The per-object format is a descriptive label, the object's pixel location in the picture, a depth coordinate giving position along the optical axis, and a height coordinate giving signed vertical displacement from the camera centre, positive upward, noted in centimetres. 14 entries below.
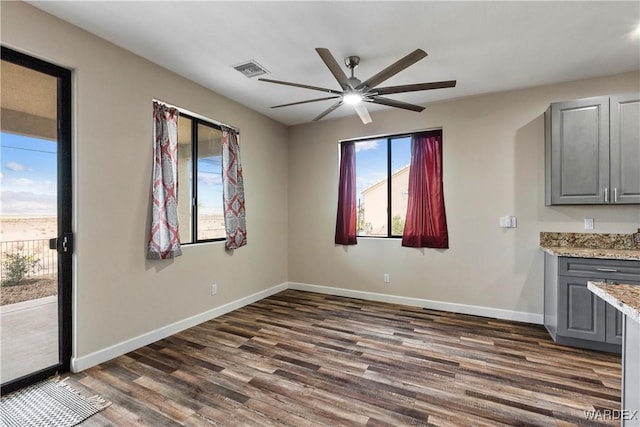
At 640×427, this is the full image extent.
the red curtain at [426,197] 401 +20
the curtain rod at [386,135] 410 +112
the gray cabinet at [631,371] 120 -68
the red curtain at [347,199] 462 +19
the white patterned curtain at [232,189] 385 +28
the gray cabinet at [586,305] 269 -88
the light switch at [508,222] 362 -13
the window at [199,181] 344 +36
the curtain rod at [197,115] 315 +113
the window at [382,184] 436 +41
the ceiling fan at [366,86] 217 +107
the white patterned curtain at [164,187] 296 +24
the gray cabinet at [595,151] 291 +62
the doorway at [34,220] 216 -8
